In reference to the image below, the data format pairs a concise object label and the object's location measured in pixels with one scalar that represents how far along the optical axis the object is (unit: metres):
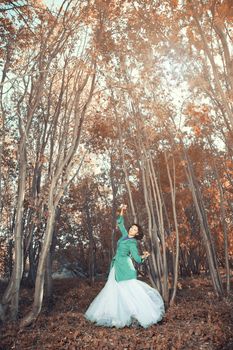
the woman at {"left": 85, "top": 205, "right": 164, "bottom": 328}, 5.71
